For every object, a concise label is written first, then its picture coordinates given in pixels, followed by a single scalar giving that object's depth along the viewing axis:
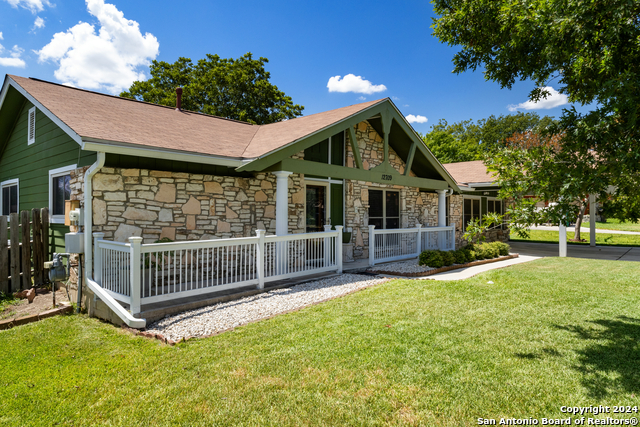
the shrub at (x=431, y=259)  9.50
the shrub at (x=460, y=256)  10.43
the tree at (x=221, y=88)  25.45
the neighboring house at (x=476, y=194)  15.35
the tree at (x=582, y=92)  3.23
